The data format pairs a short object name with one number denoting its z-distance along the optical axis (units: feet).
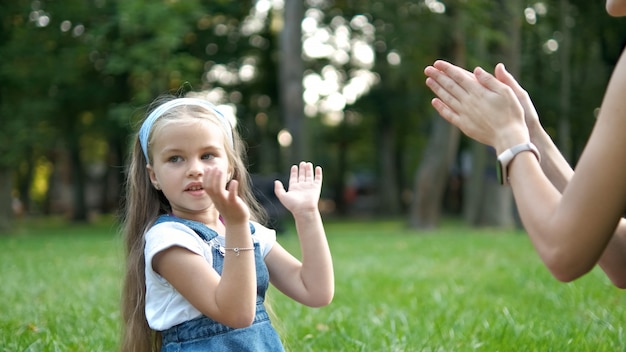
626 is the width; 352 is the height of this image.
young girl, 7.25
